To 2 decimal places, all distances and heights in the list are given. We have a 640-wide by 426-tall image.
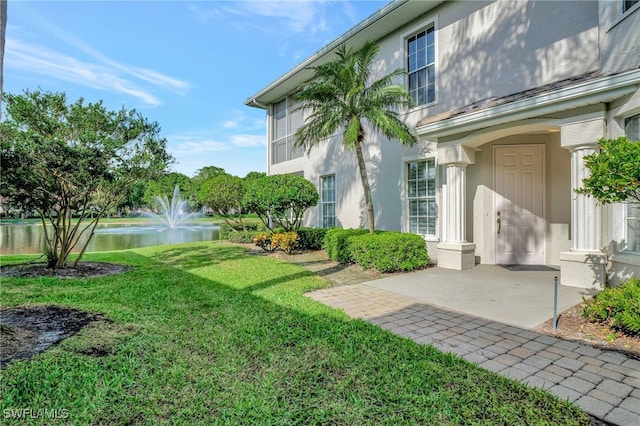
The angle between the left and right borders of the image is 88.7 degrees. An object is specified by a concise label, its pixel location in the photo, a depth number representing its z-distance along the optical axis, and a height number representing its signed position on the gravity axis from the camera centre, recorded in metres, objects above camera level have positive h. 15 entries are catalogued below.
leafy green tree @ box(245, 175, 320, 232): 11.34 +0.66
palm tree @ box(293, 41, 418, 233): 8.42 +3.03
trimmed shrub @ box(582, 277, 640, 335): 3.90 -1.23
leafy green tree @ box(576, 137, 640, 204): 3.84 +0.49
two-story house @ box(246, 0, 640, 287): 5.68 +1.85
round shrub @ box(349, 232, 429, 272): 8.10 -0.99
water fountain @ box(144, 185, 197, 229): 28.50 -0.13
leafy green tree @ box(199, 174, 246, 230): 15.34 +0.99
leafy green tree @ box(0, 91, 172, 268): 6.71 +1.31
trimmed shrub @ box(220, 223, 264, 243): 16.72 -0.79
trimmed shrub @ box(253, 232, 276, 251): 12.22 -1.08
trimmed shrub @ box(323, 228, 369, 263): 9.54 -0.92
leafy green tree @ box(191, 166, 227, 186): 54.56 +7.20
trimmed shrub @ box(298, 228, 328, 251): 12.65 -0.99
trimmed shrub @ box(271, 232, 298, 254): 11.69 -0.97
